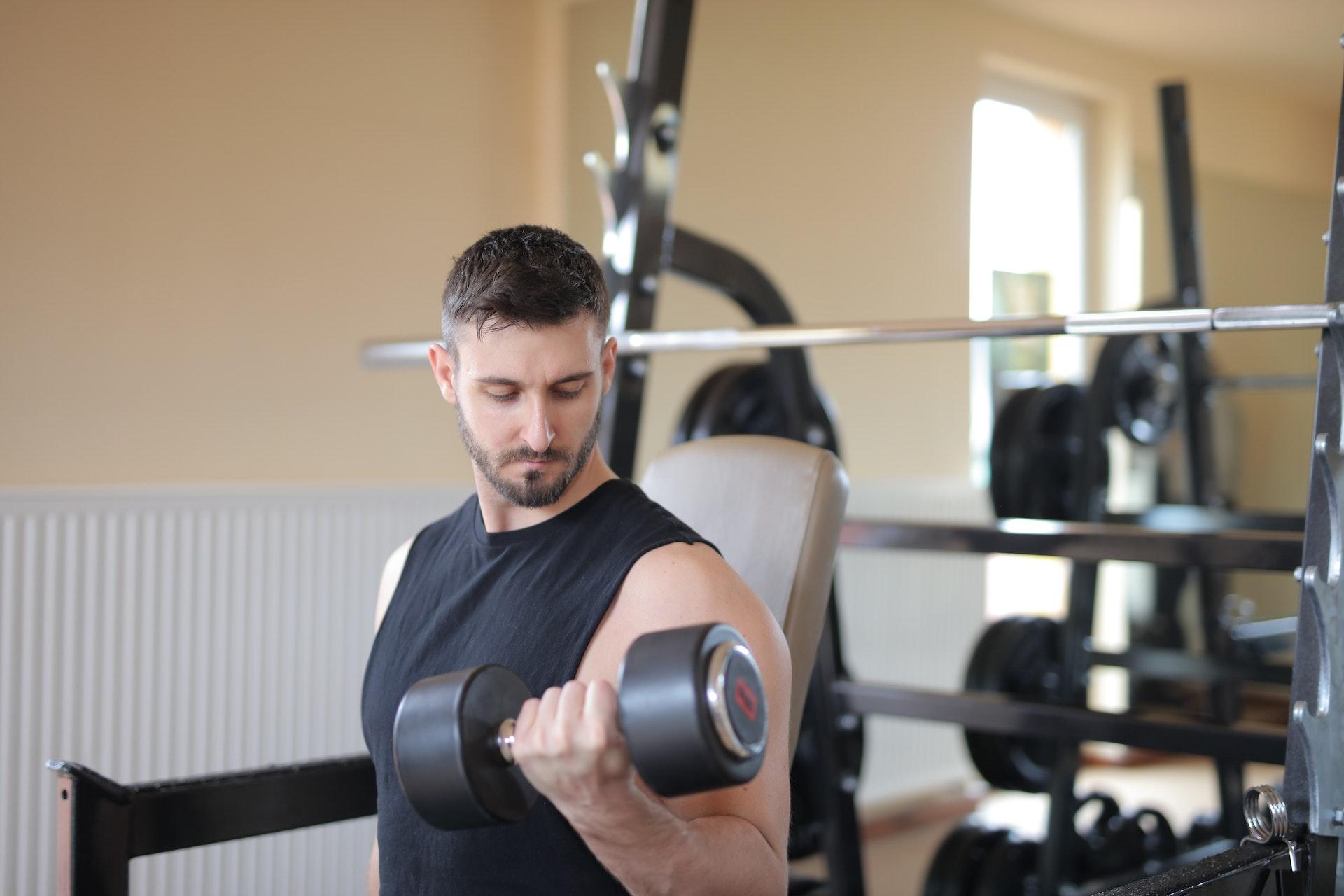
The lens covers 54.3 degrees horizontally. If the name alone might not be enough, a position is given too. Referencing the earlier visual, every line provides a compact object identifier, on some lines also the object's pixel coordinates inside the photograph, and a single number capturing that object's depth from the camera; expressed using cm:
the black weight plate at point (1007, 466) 311
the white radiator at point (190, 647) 225
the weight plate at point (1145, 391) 325
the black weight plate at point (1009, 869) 270
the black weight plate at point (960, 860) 270
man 107
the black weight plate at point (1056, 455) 306
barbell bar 130
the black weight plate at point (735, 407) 234
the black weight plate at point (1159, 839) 293
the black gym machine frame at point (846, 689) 123
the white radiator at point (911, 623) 373
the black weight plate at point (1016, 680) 272
